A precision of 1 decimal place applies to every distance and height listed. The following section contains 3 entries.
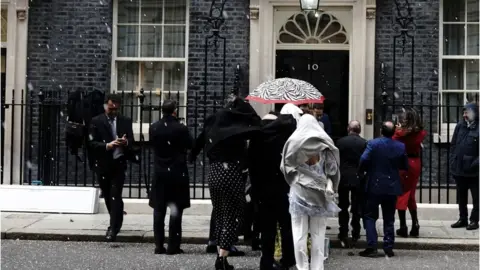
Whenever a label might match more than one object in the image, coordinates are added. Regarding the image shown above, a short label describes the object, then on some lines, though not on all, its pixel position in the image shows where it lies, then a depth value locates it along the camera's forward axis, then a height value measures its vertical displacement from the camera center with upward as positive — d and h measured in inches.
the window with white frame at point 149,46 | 523.8 +70.5
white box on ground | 442.0 -35.6
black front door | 516.7 +51.7
